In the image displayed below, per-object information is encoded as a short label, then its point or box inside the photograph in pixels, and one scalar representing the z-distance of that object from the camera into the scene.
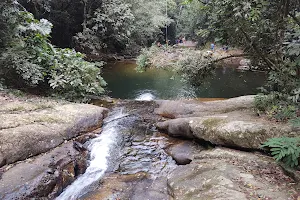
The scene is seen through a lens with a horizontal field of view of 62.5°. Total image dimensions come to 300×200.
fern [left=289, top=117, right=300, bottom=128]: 4.37
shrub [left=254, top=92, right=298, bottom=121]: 5.61
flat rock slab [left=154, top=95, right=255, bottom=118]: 8.23
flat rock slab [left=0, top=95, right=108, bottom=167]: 5.64
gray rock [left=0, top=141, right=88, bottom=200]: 4.72
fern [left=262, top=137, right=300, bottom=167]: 4.23
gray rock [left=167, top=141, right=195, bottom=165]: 6.25
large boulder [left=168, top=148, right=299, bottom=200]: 3.97
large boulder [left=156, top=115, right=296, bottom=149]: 5.29
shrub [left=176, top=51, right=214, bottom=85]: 8.03
